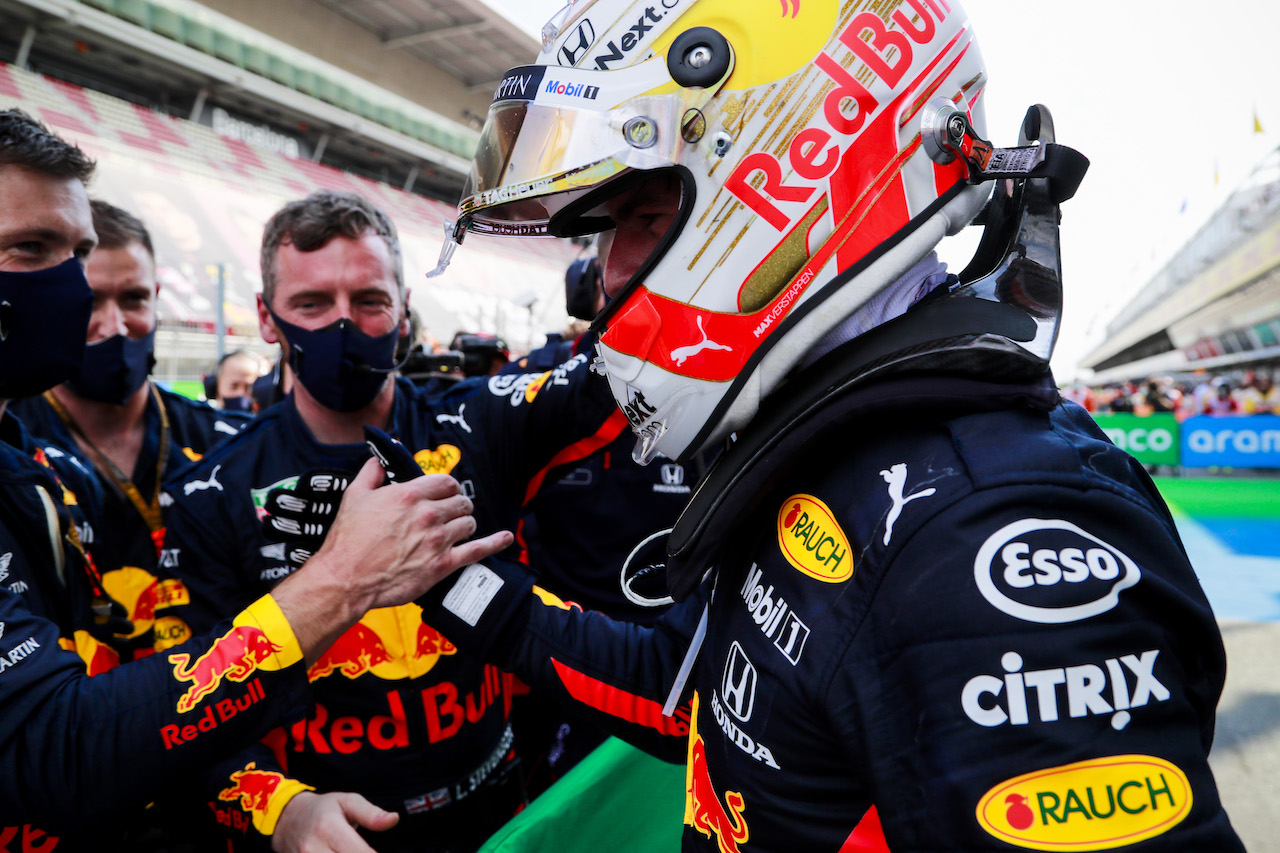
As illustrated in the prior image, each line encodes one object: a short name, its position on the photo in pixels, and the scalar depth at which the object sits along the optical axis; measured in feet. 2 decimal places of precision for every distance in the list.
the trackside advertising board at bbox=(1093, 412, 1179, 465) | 32.89
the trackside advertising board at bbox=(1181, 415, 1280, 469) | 31.42
